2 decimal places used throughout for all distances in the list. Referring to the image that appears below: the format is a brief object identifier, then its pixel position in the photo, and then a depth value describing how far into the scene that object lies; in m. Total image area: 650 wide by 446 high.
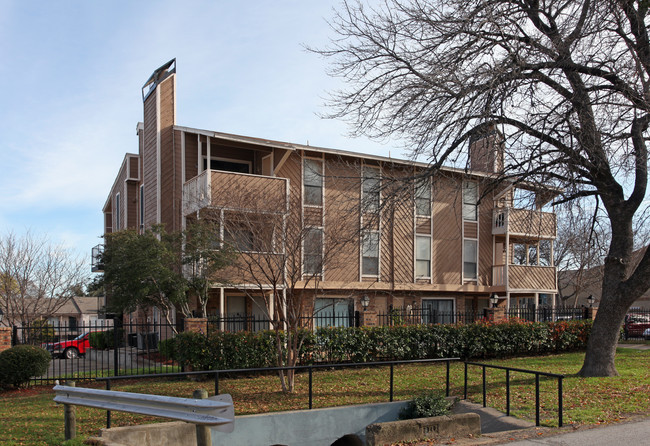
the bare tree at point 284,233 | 12.75
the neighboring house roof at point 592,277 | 35.33
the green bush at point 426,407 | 9.55
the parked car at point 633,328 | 26.15
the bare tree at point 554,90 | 11.23
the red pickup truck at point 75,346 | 25.66
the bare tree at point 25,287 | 25.75
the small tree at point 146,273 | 18.19
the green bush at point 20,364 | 13.26
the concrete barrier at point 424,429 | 8.41
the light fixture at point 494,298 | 24.80
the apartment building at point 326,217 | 13.95
